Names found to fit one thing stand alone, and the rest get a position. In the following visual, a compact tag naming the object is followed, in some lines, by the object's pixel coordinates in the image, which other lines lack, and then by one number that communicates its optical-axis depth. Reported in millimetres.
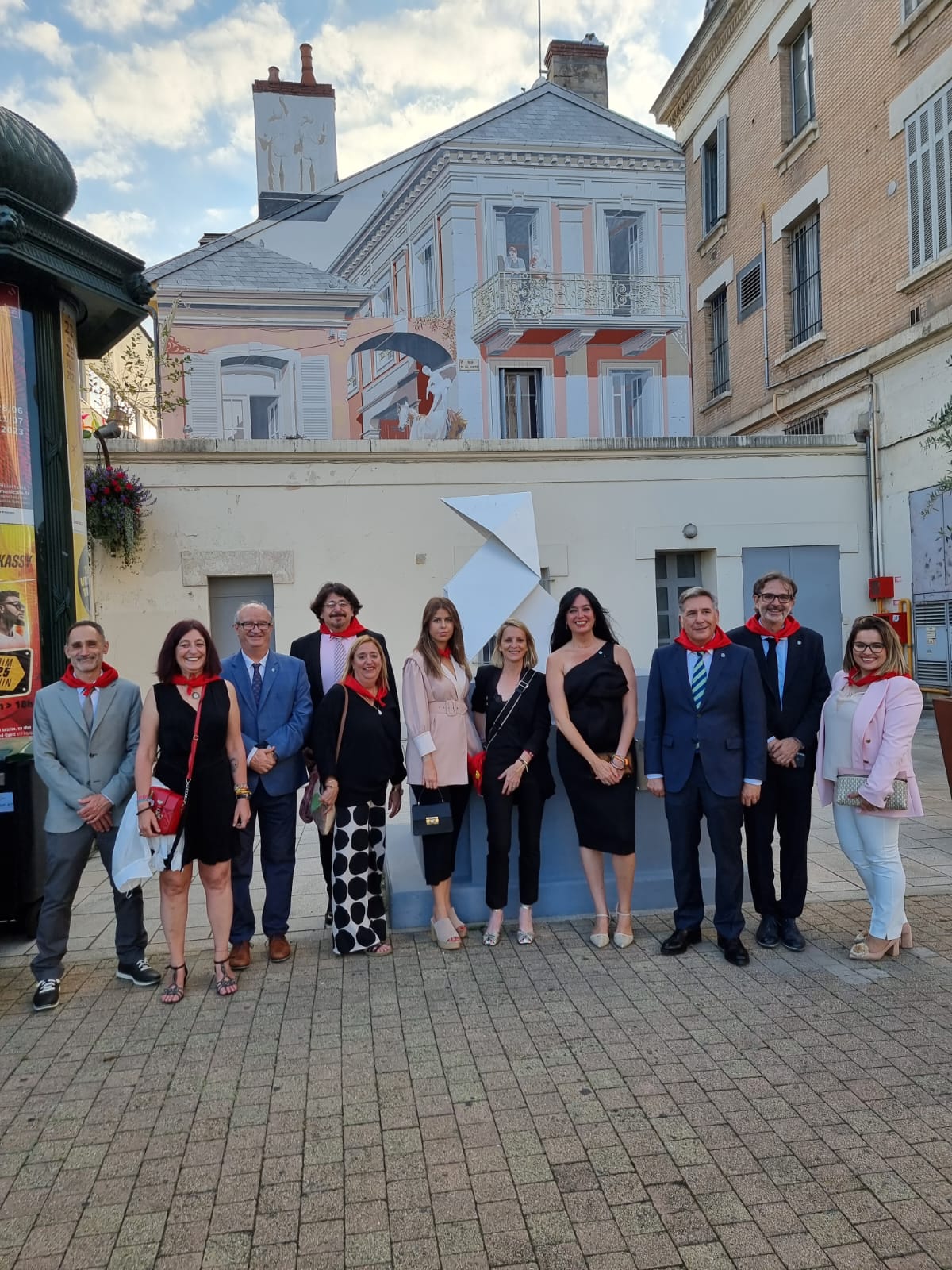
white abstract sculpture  7734
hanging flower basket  10578
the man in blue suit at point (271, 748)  4695
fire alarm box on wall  12836
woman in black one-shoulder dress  4684
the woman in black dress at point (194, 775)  4238
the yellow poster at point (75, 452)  6172
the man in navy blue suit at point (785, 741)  4598
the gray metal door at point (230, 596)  11727
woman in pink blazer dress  4719
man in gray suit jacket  4285
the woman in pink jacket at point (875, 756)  4262
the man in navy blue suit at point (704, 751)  4441
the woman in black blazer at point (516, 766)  4758
